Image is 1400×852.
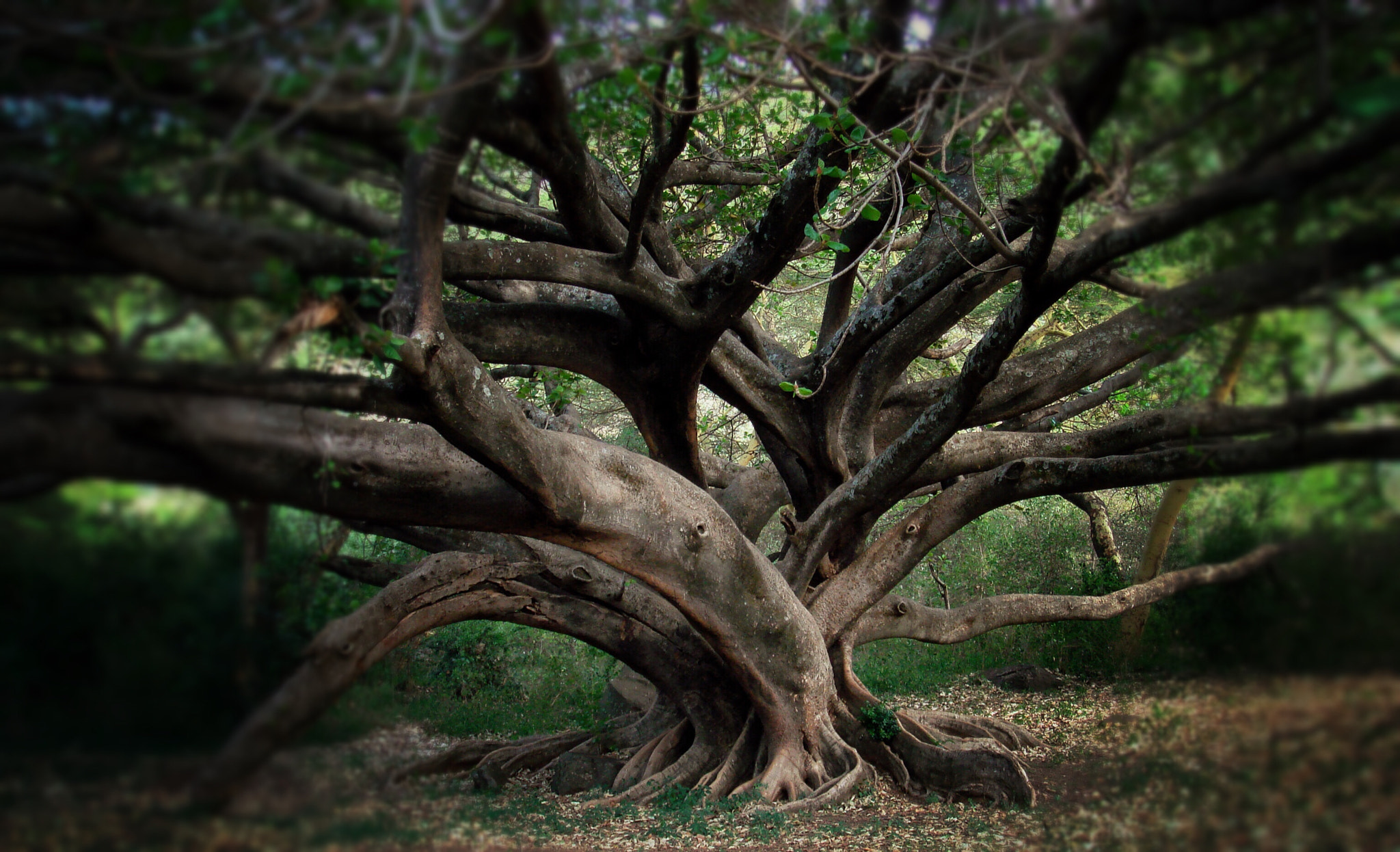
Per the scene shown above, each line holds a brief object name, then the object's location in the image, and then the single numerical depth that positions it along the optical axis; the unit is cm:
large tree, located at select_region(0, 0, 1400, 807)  178
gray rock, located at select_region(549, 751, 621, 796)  682
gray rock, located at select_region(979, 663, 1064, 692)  1017
